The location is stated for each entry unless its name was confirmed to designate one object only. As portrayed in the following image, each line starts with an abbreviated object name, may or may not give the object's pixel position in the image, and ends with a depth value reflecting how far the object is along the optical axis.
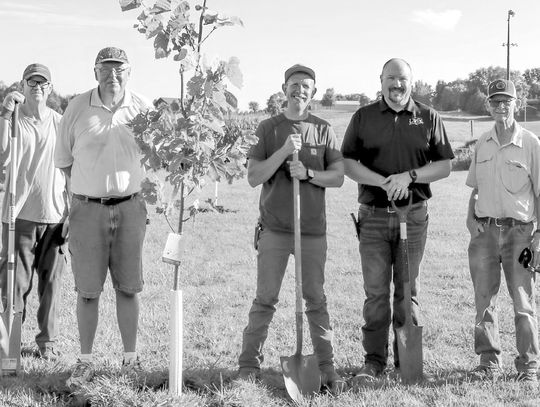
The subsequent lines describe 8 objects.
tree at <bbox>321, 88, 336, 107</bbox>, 112.31
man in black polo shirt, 5.20
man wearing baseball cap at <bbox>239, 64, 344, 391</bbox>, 4.98
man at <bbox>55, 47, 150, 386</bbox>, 4.77
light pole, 51.06
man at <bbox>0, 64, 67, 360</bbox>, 5.76
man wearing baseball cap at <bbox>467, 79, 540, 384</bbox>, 5.15
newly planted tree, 4.17
